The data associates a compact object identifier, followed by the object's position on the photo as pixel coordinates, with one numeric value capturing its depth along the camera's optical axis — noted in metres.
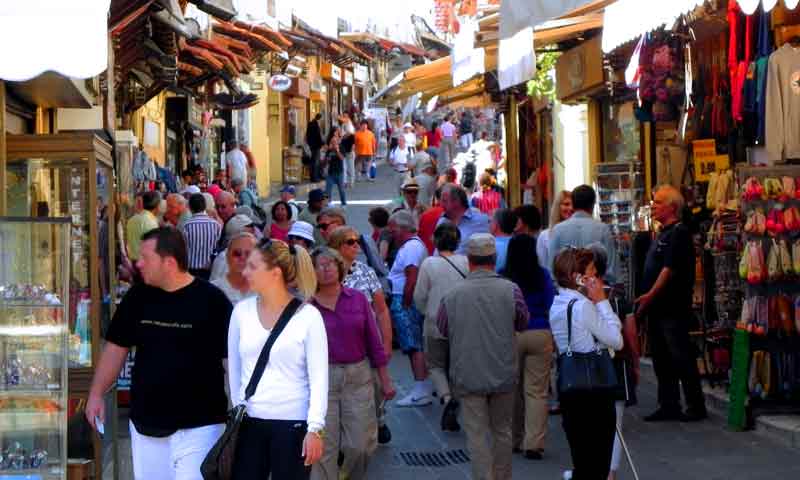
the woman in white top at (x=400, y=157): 42.53
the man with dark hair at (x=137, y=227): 15.18
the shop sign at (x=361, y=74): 53.53
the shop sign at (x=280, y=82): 35.50
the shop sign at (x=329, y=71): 48.38
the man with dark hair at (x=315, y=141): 37.81
